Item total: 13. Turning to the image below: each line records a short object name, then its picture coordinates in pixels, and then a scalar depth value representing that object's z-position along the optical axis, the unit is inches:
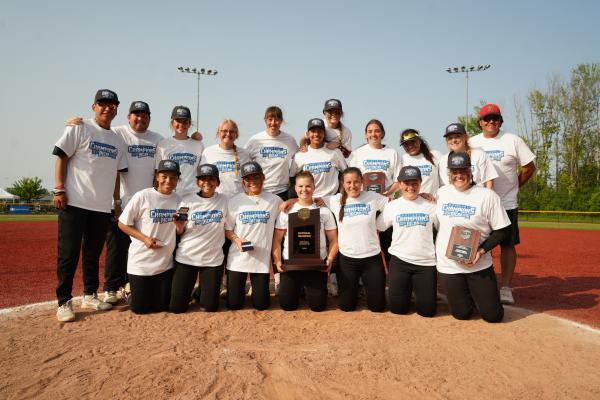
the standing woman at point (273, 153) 217.5
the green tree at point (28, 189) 2375.7
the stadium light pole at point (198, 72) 1237.2
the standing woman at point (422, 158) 205.9
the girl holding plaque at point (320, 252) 185.5
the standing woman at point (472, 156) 192.9
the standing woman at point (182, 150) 203.6
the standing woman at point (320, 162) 210.7
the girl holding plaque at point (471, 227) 171.3
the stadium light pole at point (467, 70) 1344.7
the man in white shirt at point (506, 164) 200.8
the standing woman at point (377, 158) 210.2
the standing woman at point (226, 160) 207.0
